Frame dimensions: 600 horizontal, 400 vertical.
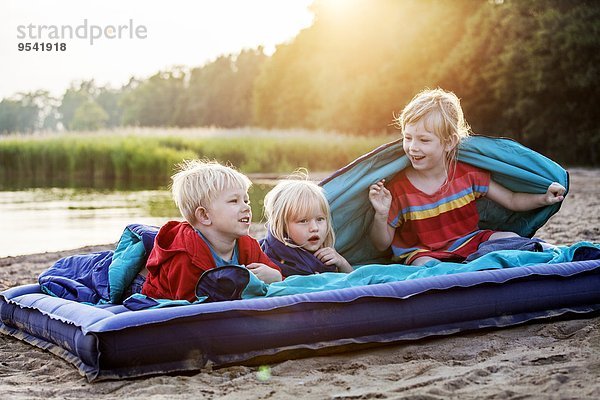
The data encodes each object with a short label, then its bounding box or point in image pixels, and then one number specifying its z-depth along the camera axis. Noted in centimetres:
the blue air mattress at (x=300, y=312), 328
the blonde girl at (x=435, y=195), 480
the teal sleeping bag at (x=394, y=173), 501
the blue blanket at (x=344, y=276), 362
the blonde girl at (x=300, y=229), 445
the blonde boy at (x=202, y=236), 386
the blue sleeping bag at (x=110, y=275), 421
